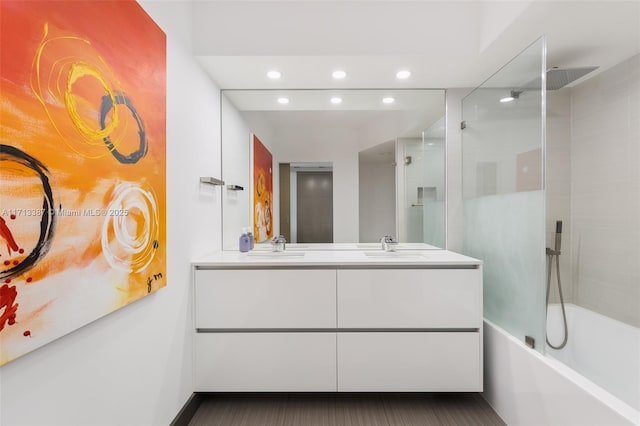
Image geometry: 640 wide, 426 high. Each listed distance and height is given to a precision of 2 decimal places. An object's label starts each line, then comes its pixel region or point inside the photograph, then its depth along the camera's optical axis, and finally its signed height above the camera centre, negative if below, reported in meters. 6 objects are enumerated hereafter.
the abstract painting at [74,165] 0.72 +0.15
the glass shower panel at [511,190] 1.49 +0.13
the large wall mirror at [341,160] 2.18 +0.40
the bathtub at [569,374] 1.17 -0.84
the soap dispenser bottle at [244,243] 2.13 -0.23
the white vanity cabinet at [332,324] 1.72 -0.67
